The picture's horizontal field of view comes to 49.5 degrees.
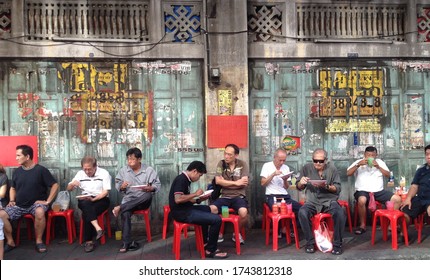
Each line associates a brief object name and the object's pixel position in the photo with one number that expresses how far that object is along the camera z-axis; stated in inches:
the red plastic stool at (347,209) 297.0
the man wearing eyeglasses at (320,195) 251.0
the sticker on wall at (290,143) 317.4
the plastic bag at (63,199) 285.6
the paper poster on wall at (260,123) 315.9
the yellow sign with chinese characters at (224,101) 303.7
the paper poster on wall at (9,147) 298.4
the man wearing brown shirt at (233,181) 267.1
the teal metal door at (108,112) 301.7
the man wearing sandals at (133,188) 263.0
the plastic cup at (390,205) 269.2
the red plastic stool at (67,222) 279.1
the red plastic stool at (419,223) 274.5
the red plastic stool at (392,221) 254.9
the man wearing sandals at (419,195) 265.0
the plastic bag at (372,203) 287.0
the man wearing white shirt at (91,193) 265.7
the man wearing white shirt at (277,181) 281.9
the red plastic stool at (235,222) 251.4
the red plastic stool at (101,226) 280.5
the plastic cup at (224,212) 257.0
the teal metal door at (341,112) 316.2
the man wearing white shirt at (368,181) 290.2
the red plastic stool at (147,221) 274.4
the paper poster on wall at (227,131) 302.7
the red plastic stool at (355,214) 307.1
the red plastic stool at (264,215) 289.4
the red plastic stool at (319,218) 253.0
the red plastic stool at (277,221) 259.4
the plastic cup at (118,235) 289.4
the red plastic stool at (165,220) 290.0
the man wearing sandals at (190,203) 235.8
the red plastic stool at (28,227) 274.5
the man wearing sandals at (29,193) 265.6
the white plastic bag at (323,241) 251.9
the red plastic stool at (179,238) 240.4
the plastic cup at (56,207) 282.2
